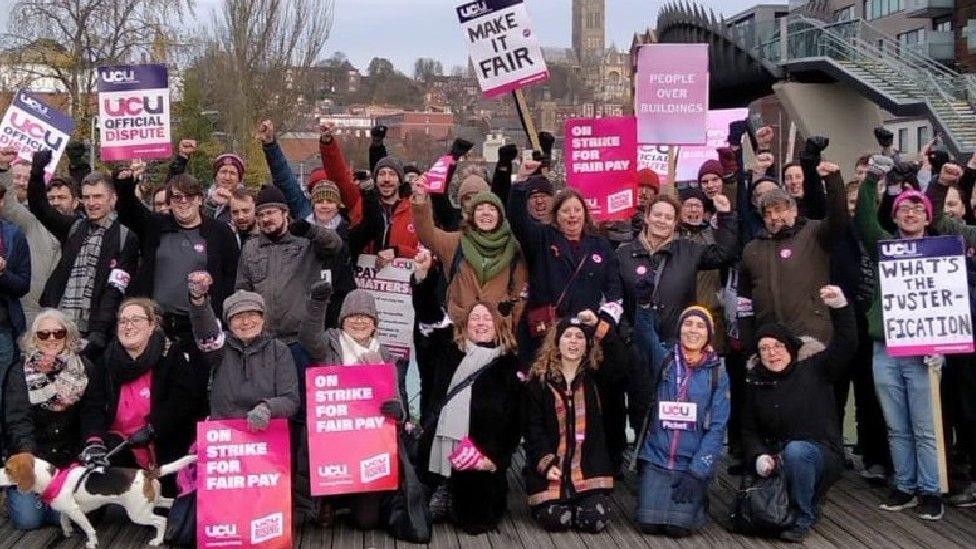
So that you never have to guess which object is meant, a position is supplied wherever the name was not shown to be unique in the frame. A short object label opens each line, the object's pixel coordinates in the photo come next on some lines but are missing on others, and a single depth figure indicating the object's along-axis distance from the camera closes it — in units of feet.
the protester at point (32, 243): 27.43
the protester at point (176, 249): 25.41
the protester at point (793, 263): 25.44
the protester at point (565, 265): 24.97
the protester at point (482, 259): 24.82
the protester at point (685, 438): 23.50
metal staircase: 113.39
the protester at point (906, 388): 25.03
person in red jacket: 27.32
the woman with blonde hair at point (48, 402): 23.40
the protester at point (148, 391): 23.50
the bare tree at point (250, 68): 141.79
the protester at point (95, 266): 25.85
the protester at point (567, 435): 23.61
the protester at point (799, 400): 23.85
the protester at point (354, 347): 23.47
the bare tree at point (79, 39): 113.39
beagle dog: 22.22
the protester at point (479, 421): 23.71
